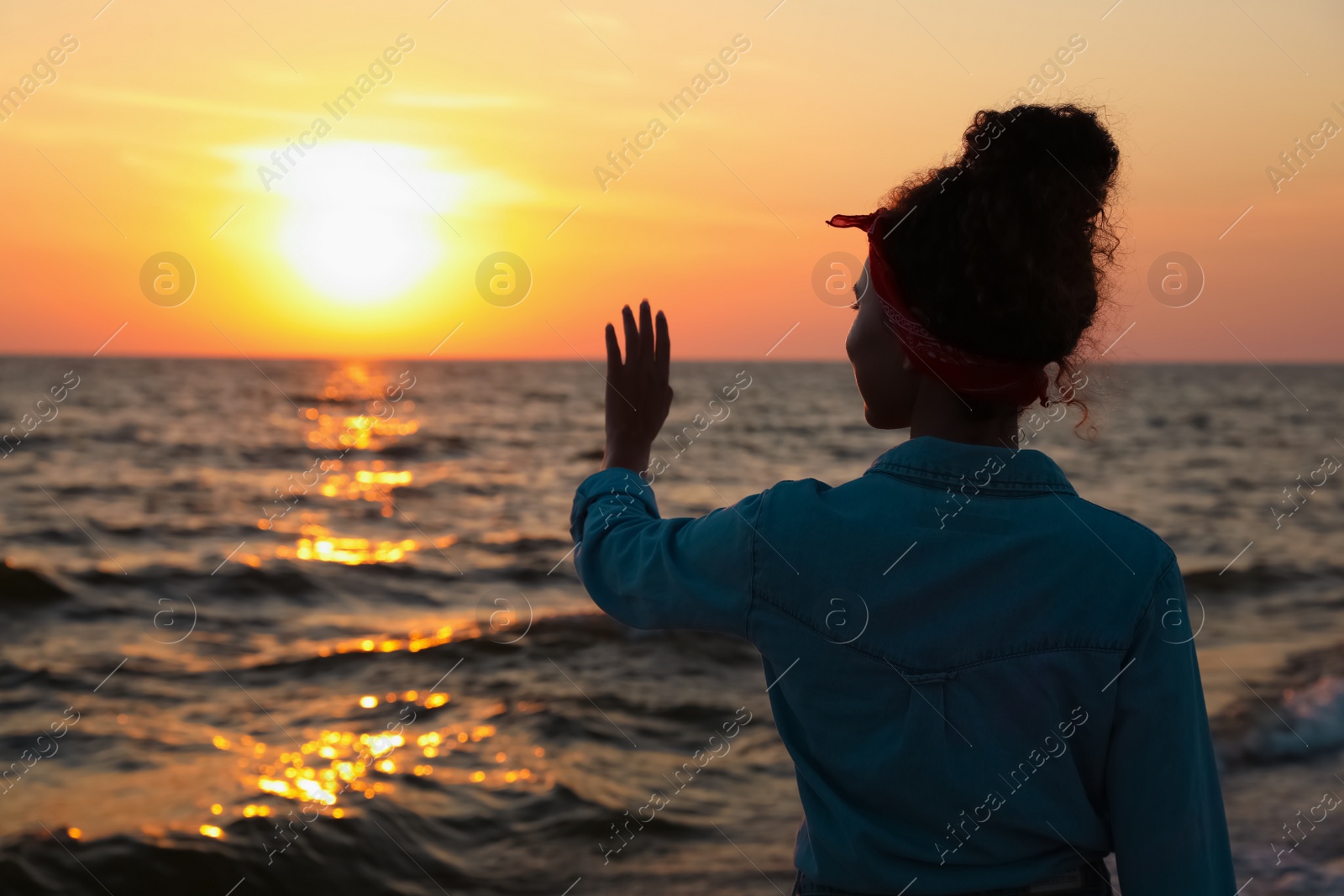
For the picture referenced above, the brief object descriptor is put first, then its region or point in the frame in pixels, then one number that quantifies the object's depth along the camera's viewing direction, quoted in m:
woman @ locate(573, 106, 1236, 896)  1.26
